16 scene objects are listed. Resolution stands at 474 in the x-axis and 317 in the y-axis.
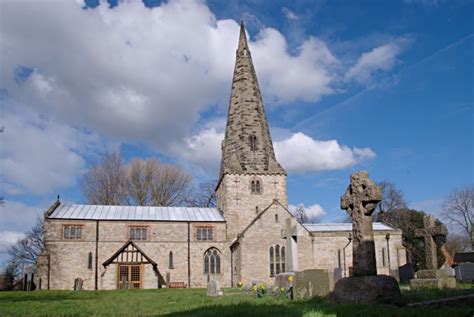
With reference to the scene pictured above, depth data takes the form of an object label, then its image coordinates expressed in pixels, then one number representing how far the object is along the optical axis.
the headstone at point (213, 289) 17.20
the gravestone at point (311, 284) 13.26
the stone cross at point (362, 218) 10.23
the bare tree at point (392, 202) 47.91
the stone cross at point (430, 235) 17.74
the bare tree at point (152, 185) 45.84
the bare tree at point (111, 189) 44.56
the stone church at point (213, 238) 30.91
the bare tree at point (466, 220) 47.47
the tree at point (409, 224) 43.47
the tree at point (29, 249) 40.88
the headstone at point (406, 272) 28.23
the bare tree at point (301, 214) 57.53
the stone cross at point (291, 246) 19.78
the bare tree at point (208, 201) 50.76
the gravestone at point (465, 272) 25.30
